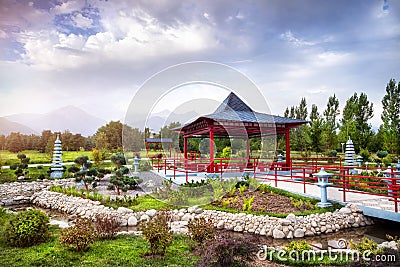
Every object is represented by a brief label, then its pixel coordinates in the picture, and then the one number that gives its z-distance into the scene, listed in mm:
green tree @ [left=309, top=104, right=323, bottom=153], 25172
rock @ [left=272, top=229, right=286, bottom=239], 7453
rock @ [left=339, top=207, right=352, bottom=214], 8250
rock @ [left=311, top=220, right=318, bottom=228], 7777
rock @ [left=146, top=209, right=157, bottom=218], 9055
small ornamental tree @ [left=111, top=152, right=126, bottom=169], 19766
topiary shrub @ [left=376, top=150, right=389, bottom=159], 23494
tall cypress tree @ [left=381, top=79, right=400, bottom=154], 25953
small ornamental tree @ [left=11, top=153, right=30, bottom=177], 18094
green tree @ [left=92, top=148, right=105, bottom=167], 22031
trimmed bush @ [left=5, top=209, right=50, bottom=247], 6078
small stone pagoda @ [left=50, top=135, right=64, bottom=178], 18125
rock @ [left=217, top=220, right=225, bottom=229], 8289
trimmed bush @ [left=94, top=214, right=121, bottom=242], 6675
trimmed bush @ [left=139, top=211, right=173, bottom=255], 5512
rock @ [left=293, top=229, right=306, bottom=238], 7508
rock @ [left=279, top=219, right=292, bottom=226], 7670
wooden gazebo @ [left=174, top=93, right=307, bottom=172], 13609
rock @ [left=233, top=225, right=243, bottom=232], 8047
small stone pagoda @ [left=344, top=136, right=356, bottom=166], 17078
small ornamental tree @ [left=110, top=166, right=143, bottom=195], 12320
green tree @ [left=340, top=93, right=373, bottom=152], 30688
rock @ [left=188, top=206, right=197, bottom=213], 9062
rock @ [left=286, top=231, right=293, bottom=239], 7461
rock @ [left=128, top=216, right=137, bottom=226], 8742
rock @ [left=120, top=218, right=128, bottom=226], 8712
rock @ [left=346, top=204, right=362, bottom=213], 8266
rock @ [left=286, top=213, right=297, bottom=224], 7793
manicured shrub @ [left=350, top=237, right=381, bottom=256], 5152
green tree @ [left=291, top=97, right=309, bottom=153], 29825
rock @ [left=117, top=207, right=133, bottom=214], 9195
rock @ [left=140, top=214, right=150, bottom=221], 8841
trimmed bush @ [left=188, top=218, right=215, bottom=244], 5926
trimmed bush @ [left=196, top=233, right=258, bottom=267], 4477
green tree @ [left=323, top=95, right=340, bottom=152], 29297
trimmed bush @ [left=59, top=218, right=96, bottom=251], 5637
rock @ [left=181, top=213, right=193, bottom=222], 8824
